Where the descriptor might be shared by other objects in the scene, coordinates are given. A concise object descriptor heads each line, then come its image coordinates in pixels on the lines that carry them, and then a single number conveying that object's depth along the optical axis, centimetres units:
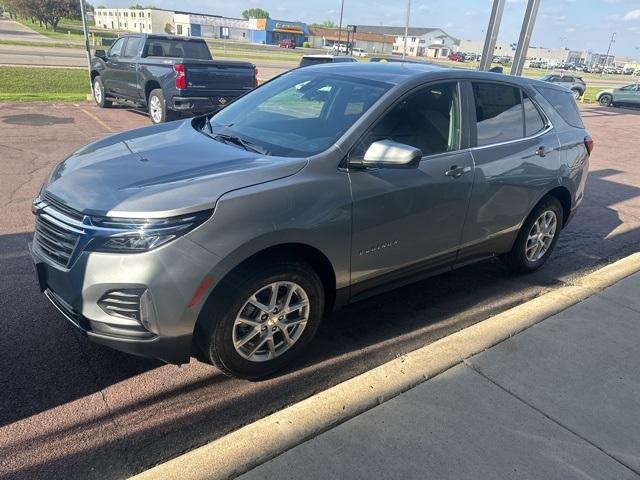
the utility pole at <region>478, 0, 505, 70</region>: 1140
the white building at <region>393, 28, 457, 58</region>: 11012
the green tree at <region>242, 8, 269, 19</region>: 15738
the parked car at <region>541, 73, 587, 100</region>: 3158
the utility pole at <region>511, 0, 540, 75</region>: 1221
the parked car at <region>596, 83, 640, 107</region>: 2877
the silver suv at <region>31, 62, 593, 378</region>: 252
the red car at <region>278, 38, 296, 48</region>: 8806
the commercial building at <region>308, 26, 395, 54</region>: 10234
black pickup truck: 1008
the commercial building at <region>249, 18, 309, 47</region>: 10025
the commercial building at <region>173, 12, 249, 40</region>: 9019
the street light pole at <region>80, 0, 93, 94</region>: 1366
